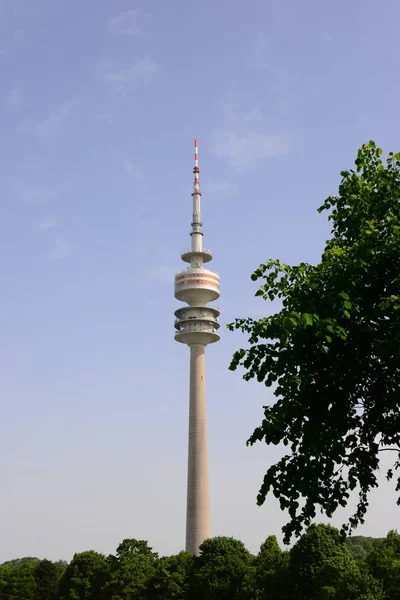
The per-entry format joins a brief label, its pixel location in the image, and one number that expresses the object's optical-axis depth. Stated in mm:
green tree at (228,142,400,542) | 19062
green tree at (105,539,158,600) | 85688
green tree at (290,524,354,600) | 58812
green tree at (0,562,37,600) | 107312
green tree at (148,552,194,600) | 74312
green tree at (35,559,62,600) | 109938
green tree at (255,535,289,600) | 61688
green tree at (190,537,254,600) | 70312
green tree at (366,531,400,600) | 57719
